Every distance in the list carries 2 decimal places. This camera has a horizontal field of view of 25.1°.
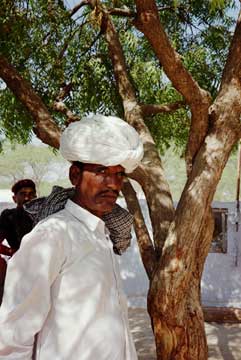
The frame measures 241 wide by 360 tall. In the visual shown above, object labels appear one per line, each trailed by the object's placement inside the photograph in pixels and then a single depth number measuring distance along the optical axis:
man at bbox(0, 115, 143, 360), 1.50
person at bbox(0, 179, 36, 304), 3.82
